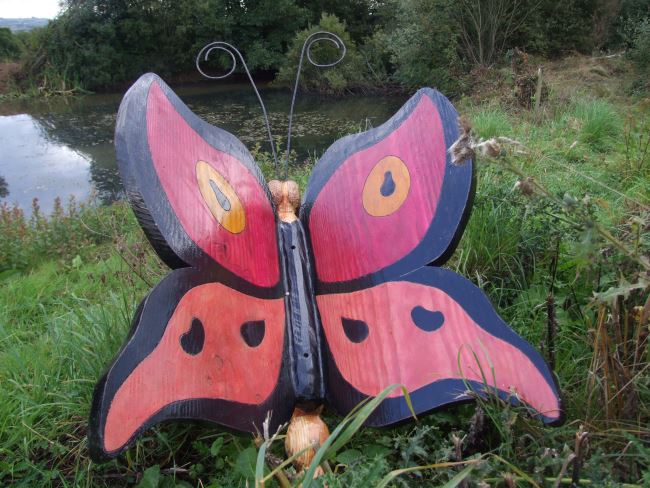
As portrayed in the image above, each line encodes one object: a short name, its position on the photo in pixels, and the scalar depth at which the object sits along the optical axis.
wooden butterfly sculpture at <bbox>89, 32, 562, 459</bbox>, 0.95
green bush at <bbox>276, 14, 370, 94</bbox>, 12.99
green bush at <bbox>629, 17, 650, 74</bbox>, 8.08
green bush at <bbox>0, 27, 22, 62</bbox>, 18.00
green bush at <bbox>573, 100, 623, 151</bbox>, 4.01
